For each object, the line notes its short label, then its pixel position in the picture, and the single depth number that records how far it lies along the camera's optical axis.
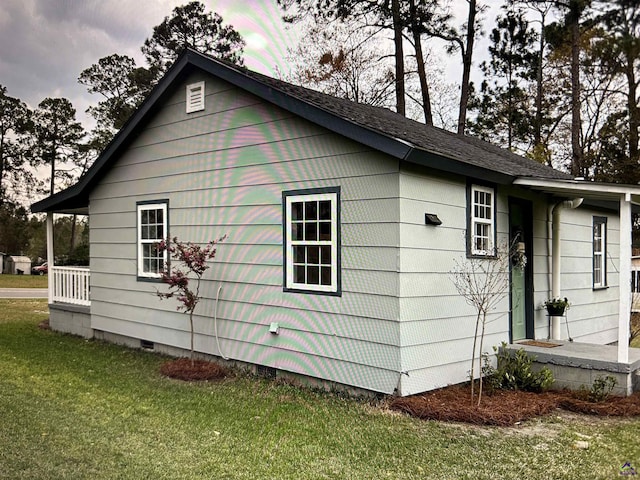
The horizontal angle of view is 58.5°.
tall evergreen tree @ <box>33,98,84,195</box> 32.38
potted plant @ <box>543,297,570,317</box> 8.76
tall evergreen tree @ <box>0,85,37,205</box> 31.59
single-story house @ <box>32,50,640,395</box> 6.42
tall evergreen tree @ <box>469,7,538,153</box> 19.94
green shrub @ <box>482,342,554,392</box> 6.90
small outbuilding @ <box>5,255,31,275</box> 36.66
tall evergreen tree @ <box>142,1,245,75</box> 24.89
